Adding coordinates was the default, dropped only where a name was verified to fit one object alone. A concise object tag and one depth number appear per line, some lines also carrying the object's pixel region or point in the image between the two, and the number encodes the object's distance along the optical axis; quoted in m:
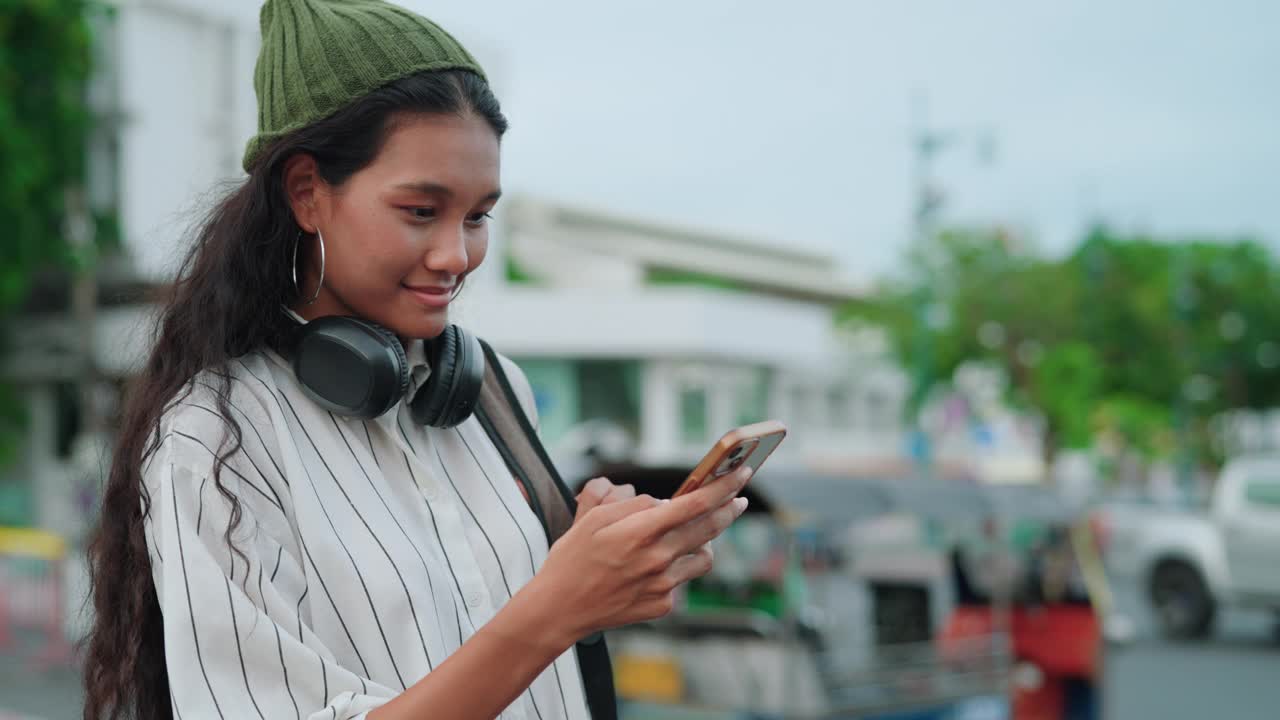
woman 1.32
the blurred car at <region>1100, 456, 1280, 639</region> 14.84
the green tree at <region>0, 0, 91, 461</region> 18.84
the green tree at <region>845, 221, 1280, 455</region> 34.09
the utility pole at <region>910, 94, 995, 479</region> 22.97
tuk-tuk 6.48
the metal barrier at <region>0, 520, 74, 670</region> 12.48
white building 23.11
